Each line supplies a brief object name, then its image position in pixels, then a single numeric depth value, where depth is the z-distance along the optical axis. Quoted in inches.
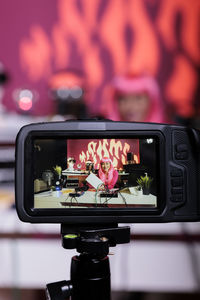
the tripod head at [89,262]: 21.2
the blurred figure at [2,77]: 78.9
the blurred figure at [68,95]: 75.1
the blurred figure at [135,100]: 82.1
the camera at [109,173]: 22.3
